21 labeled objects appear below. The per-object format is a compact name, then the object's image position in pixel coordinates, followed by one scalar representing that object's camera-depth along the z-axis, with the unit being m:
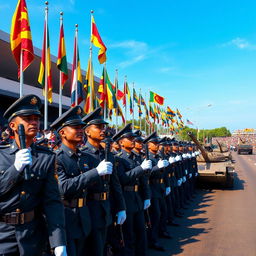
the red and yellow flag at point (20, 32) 8.29
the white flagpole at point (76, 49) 11.27
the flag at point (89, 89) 11.80
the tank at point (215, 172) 10.87
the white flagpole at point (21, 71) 8.38
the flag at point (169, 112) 31.92
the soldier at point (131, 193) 4.33
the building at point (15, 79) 18.49
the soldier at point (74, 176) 2.93
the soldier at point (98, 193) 3.27
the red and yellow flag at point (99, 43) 10.95
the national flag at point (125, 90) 19.61
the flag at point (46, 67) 10.03
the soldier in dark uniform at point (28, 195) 2.15
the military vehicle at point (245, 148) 41.09
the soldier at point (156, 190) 5.40
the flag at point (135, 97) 21.77
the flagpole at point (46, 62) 10.13
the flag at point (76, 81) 11.29
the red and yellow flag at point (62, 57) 10.44
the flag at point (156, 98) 23.85
